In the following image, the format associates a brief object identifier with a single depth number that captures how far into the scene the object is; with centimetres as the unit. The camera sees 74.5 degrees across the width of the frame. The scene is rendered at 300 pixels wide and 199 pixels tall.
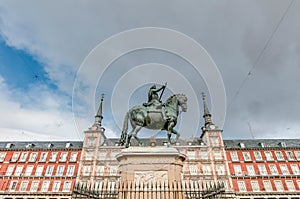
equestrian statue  880
